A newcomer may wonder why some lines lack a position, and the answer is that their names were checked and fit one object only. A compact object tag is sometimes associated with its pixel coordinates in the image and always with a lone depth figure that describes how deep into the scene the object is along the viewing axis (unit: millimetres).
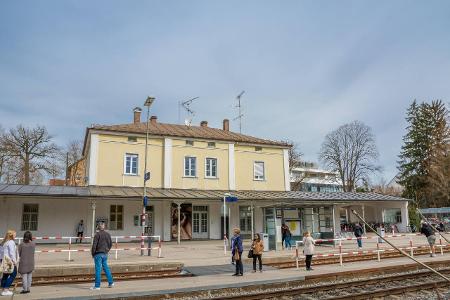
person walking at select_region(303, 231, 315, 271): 13852
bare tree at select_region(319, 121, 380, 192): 49844
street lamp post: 19016
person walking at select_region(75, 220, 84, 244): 25359
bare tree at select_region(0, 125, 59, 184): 40375
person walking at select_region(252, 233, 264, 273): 13562
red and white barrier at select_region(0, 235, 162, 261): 17128
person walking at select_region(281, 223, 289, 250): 22234
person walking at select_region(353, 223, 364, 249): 20922
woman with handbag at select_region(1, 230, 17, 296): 9836
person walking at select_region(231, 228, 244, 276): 12652
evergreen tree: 49166
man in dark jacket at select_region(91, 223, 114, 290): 10538
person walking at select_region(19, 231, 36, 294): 9984
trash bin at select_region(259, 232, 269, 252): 20188
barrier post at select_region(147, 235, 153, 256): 18141
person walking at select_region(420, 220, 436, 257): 17375
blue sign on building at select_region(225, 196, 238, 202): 20298
